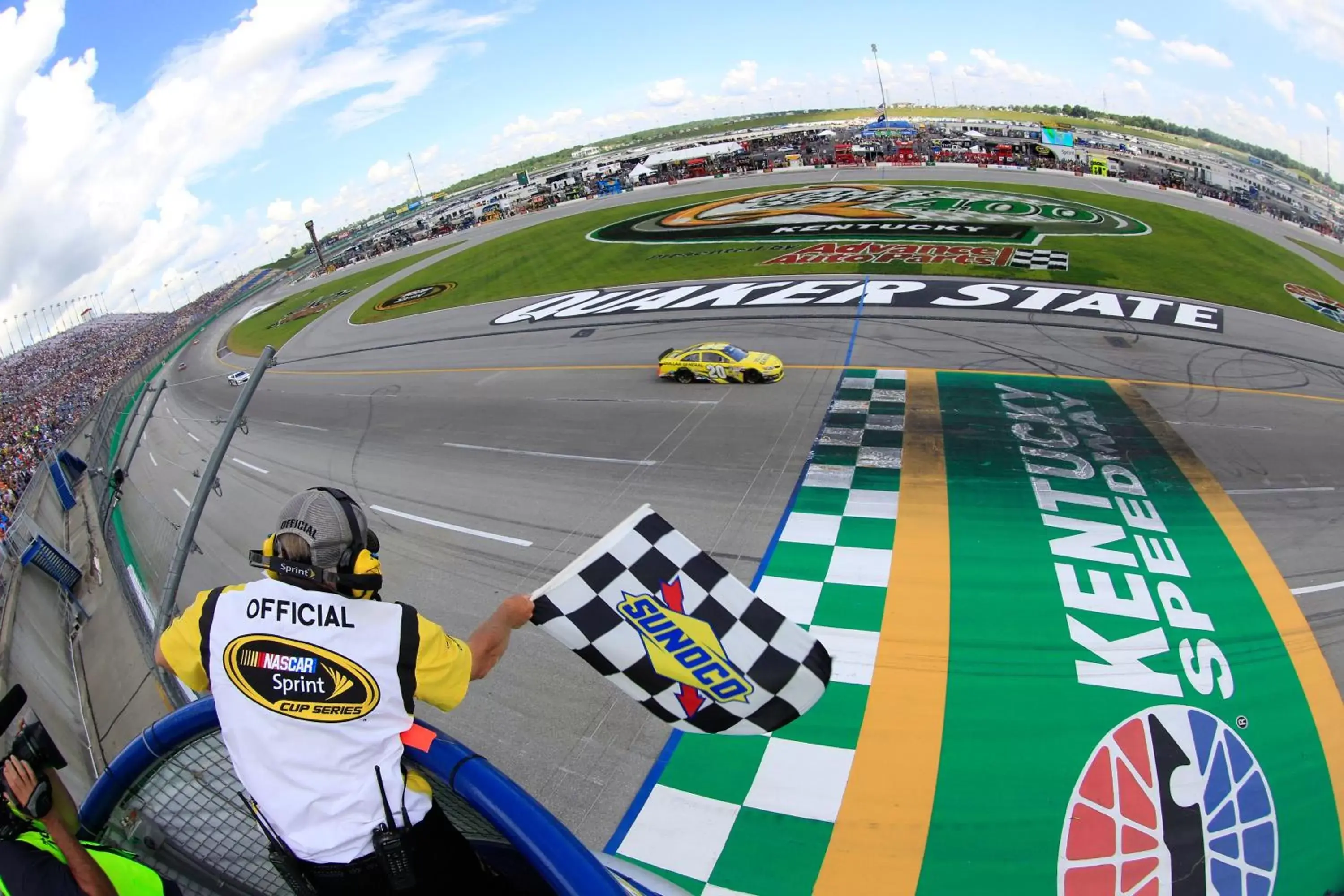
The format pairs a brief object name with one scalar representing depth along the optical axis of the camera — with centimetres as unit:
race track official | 201
